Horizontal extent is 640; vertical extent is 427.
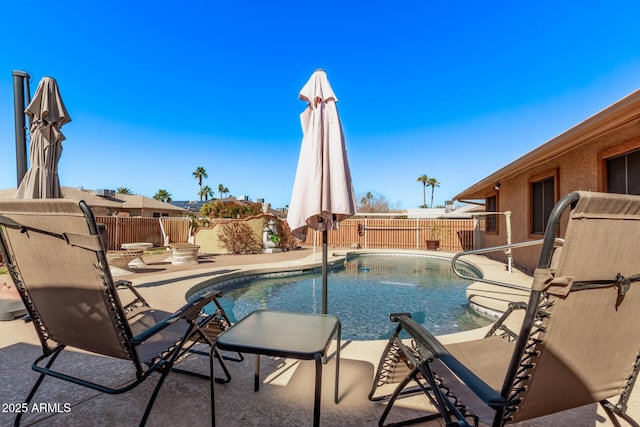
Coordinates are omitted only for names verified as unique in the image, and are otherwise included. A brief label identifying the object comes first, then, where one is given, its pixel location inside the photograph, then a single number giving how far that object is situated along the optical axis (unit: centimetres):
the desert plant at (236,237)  1269
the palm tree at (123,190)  3800
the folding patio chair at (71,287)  149
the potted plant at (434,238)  1518
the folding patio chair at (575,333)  101
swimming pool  450
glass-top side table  142
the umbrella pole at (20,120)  416
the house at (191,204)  3382
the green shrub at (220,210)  1375
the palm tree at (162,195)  3906
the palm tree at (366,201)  3657
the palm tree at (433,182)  5106
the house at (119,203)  1927
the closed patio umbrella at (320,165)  254
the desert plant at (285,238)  1472
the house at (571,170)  421
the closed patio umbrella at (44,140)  401
